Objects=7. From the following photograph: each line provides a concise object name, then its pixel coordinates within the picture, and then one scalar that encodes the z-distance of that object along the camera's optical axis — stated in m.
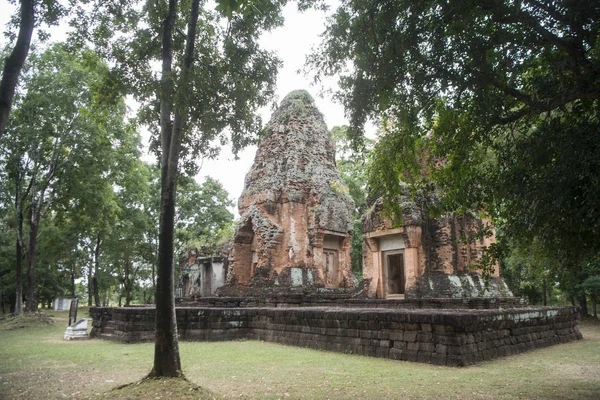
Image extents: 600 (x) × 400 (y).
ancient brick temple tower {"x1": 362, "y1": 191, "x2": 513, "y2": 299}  13.05
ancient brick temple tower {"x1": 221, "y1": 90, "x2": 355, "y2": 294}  18.28
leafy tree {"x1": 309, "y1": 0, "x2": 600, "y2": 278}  4.71
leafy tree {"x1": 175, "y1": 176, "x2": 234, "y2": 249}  34.16
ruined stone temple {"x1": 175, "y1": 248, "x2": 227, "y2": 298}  23.58
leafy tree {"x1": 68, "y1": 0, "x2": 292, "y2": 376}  6.16
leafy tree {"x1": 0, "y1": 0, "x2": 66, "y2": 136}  5.62
